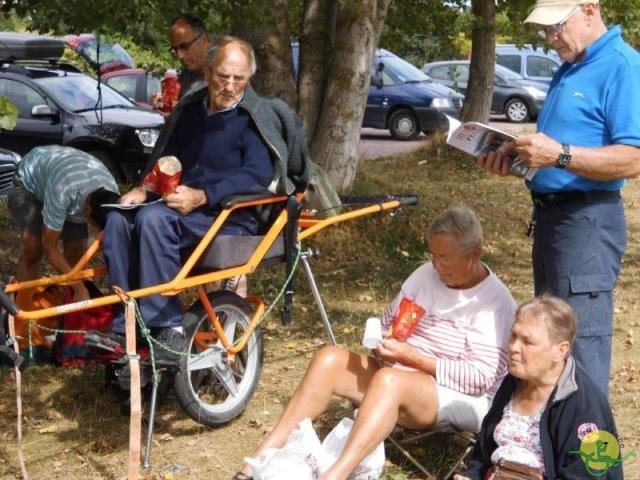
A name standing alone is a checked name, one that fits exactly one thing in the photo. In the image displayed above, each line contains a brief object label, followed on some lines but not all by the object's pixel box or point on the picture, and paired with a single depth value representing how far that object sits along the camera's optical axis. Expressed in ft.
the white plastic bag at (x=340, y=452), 14.25
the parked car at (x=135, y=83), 56.44
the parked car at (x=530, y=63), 84.38
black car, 39.22
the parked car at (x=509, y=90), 79.30
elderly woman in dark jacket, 12.65
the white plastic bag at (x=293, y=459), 13.85
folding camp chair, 15.28
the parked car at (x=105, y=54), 64.28
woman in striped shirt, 14.83
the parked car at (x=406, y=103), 67.21
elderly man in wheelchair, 16.47
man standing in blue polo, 13.29
